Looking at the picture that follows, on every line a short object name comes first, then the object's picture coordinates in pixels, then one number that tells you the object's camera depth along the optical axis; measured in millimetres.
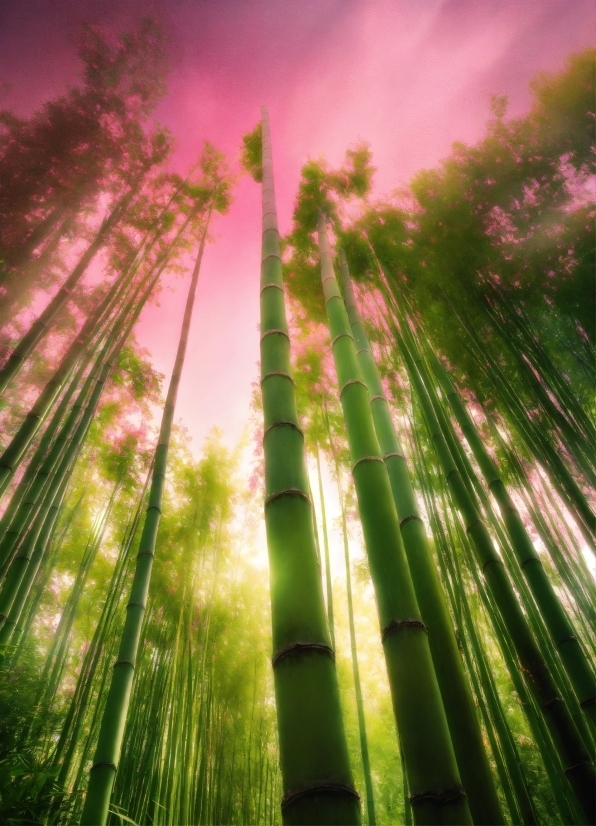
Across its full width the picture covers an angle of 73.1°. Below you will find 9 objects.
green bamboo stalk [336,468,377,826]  2365
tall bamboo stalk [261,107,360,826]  561
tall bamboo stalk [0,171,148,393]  2137
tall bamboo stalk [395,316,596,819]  994
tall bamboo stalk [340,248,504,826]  864
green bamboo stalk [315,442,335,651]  2383
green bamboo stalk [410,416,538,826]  1362
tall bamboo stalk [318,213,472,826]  704
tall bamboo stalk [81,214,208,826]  1342
